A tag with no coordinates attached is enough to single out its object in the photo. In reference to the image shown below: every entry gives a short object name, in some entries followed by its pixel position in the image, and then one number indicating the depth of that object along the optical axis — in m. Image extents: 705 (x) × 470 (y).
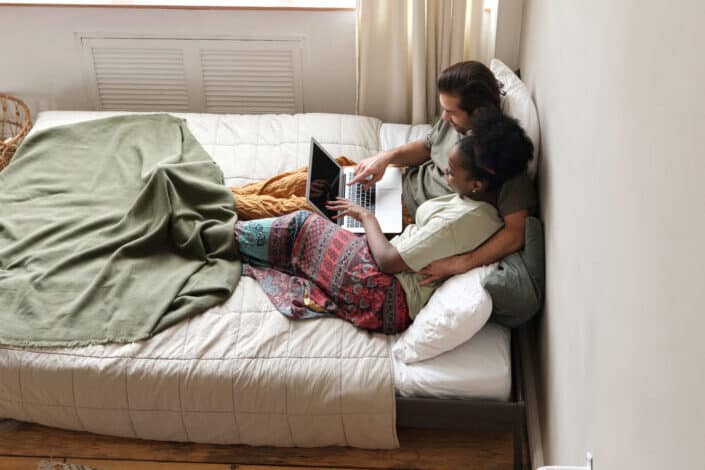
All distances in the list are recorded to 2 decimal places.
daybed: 2.00
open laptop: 2.41
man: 2.05
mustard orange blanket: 2.47
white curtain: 2.93
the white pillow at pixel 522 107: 2.17
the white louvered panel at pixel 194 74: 3.17
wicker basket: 3.10
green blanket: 2.13
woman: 2.06
